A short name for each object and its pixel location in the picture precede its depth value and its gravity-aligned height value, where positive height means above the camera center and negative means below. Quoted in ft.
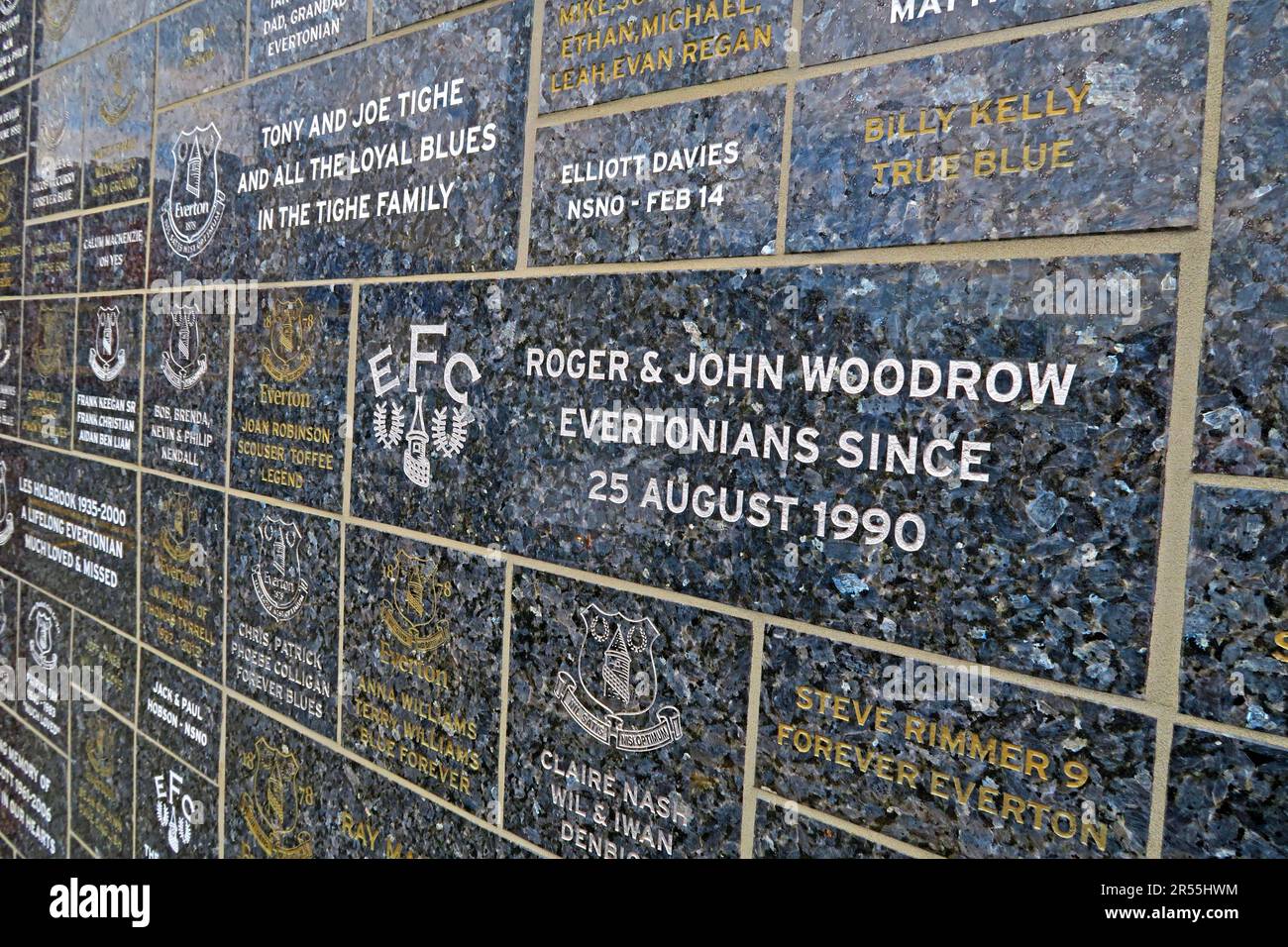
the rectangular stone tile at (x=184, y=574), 5.72 -1.21
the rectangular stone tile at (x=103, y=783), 6.51 -2.90
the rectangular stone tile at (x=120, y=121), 6.35 +1.83
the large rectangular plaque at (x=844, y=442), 2.68 -0.11
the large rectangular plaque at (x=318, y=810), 4.45 -2.16
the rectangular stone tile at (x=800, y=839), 3.17 -1.48
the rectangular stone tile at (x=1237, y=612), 2.46 -0.48
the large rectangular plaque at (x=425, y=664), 4.26 -1.30
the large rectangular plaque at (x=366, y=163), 4.19 +1.16
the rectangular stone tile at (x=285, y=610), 4.99 -1.24
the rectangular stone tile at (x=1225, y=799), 2.47 -0.99
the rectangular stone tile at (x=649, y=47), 3.38 +1.38
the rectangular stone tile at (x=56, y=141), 7.10 +1.84
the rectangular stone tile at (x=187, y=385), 5.65 -0.02
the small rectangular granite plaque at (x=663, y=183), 3.38 +0.86
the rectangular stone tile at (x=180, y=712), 5.75 -2.11
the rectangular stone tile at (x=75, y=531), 6.57 -1.16
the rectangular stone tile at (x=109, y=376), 6.42 +0.02
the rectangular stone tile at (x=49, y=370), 7.20 +0.05
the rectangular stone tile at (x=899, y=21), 2.81 +1.26
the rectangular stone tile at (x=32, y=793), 7.36 -3.42
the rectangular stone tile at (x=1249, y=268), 2.44 +0.43
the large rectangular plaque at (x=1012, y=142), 2.58 +0.85
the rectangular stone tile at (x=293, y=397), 4.91 -0.05
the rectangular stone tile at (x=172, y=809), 5.80 -2.75
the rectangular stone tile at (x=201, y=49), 5.54 +2.06
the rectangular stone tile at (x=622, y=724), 3.51 -1.29
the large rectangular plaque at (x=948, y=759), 2.68 -1.07
